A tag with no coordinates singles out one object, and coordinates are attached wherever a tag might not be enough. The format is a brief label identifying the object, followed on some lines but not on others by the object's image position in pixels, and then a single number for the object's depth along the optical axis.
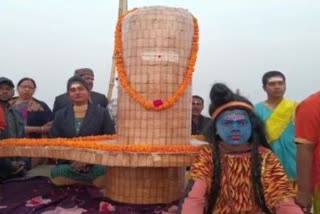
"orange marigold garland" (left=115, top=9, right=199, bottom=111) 3.63
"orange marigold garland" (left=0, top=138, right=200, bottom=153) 3.41
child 2.62
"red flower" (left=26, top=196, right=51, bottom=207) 3.77
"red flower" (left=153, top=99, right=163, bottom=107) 3.62
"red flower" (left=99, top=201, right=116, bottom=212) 3.57
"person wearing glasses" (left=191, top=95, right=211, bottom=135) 5.68
